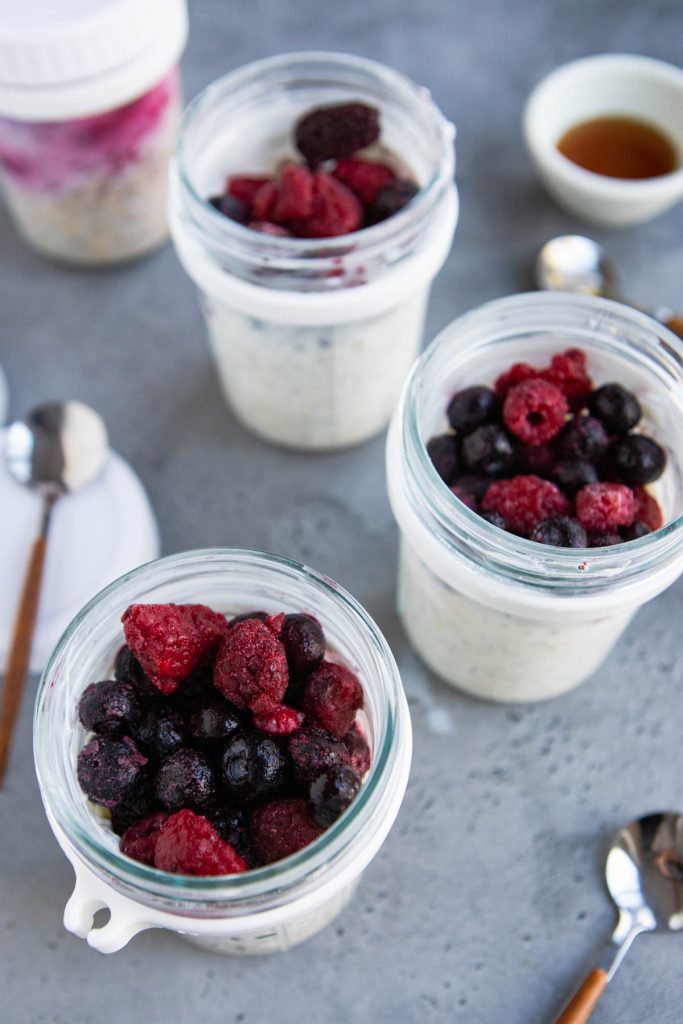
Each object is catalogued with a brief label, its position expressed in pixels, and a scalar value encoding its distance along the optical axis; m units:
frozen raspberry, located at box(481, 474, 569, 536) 0.58
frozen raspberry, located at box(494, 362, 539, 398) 0.61
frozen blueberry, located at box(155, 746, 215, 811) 0.54
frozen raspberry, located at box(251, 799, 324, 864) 0.54
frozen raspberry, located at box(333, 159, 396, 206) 0.65
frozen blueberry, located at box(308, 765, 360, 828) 0.54
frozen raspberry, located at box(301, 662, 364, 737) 0.56
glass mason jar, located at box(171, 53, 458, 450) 0.62
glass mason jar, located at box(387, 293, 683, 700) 0.57
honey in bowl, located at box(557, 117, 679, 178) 0.72
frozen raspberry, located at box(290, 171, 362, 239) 0.64
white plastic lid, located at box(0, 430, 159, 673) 0.64
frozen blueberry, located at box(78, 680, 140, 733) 0.55
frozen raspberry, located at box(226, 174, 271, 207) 0.66
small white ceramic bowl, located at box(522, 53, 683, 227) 0.71
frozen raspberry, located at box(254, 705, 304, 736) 0.55
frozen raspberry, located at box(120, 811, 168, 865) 0.54
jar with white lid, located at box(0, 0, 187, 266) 0.65
